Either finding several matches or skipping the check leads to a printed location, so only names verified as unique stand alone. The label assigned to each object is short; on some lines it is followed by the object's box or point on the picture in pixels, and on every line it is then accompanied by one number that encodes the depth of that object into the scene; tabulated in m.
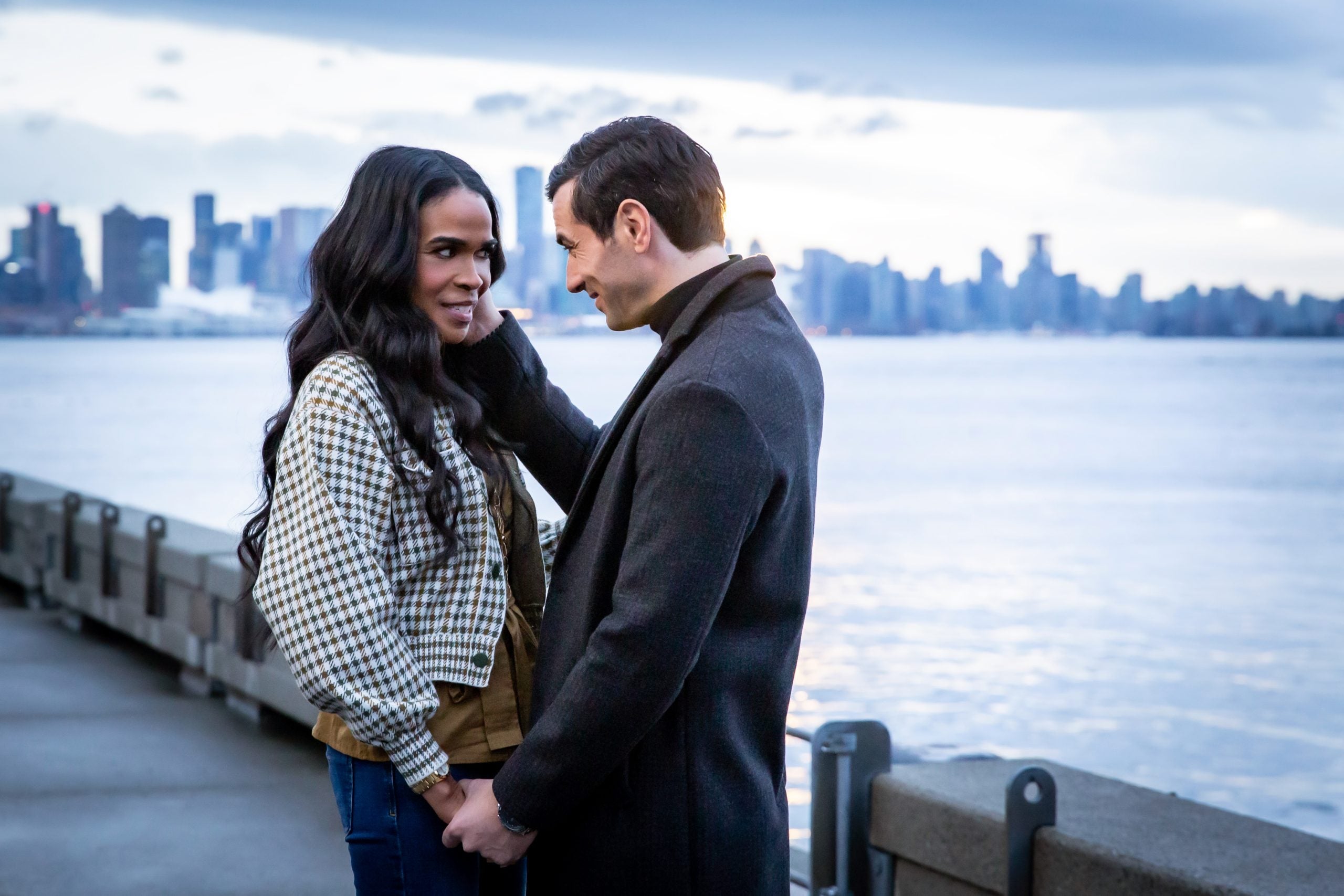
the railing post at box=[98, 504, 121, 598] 9.29
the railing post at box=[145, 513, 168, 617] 8.48
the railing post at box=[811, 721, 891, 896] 3.68
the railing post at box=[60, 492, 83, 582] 10.09
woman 2.38
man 2.22
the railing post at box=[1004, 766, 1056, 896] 3.19
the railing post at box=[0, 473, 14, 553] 11.63
